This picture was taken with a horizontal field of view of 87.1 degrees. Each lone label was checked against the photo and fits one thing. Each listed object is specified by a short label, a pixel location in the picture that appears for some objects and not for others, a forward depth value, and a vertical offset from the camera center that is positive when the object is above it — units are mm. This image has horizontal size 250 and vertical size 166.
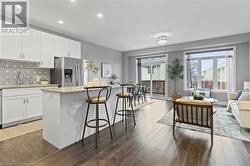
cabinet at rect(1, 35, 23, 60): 3379 +963
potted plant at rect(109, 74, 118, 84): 7752 +293
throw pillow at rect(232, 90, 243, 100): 4402 -409
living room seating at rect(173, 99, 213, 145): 2529 -595
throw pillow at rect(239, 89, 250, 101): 3634 -389
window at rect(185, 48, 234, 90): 6133 +695
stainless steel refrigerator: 4348 +371
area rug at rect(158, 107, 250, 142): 2790 -1084
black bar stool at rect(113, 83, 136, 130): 3299 -330
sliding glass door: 8344 +505
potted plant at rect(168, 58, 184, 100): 6812 +619
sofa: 2859 -671
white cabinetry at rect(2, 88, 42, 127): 3229 -587
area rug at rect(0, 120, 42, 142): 2811 -1106
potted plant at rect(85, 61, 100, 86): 2912 +334
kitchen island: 2291 -603
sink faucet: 3972 +121
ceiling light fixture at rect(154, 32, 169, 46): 5138 +1827
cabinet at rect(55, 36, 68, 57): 4512 +1280
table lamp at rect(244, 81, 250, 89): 4722 -76
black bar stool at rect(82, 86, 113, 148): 2473 -339
